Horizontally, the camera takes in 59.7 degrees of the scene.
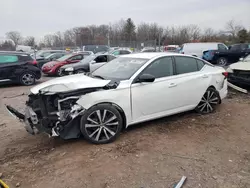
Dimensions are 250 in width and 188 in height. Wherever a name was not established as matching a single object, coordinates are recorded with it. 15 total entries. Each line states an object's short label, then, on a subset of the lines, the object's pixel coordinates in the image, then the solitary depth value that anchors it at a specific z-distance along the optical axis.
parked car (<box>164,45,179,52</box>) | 30.47
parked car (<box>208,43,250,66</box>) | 15.09
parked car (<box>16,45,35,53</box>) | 30.62
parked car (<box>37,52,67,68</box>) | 15.38
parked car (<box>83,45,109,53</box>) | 22.66
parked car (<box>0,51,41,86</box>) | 9.20
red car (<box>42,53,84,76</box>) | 12.62
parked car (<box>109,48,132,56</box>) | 15.48
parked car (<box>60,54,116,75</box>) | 11.16
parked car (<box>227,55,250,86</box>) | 6.90
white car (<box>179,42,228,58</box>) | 17.75
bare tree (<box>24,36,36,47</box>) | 41.89
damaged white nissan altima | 3.47
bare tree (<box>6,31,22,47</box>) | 53.08
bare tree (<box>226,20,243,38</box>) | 45.81
